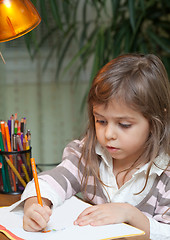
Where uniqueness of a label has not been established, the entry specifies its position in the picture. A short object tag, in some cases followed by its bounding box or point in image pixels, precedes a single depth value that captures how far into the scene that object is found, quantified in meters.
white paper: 1.09
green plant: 2.32
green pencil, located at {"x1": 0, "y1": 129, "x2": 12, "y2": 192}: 1.39
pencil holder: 1.39
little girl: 1.19
